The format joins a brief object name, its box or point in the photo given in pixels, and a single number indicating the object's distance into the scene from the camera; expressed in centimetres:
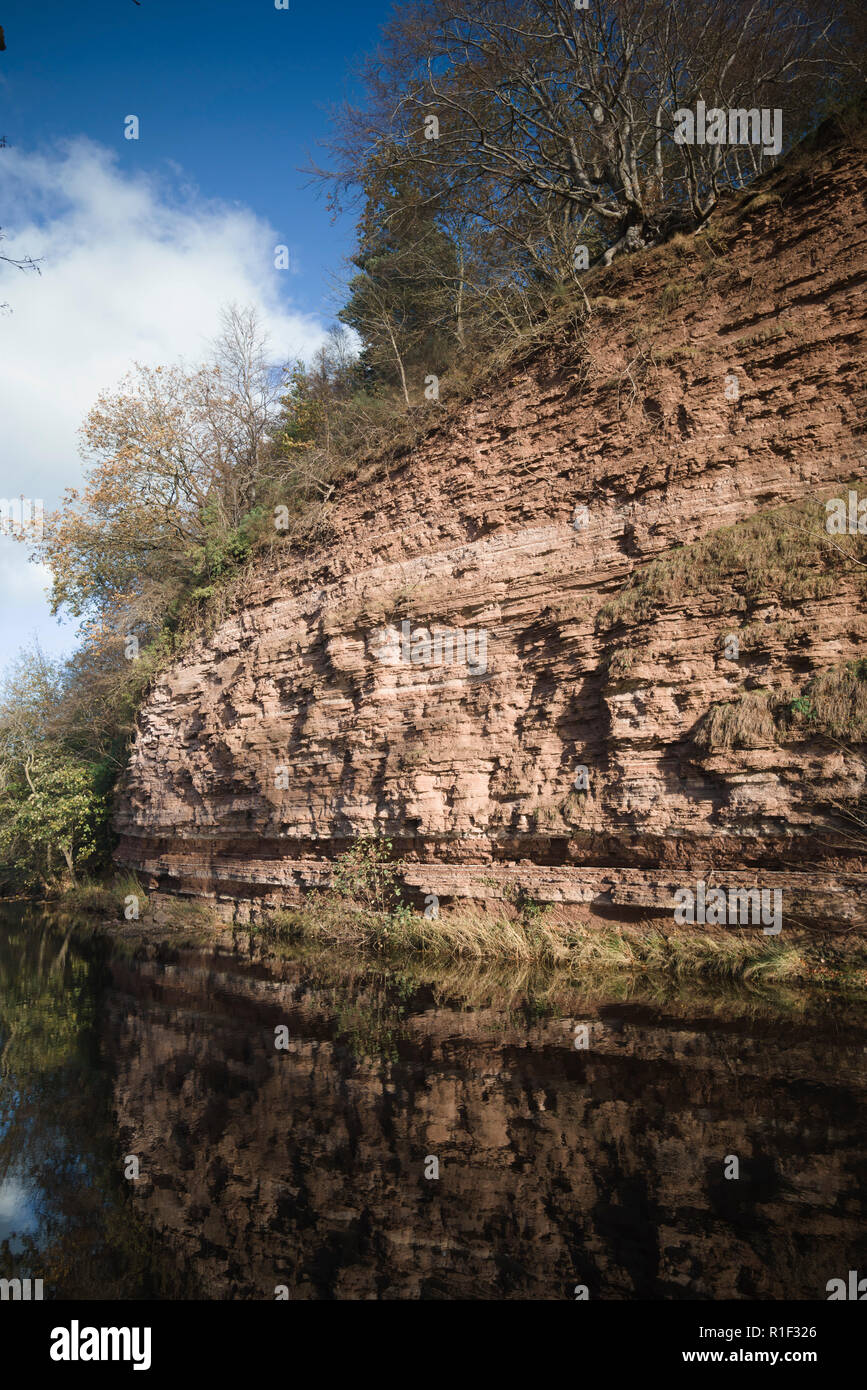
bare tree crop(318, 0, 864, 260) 1206
